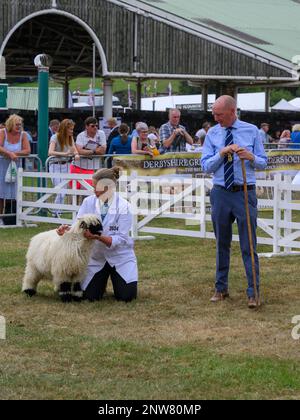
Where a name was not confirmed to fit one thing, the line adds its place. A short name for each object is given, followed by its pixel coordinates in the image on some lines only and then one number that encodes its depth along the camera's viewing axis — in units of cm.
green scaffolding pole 1712
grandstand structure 3588
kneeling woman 956
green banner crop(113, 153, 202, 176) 1630
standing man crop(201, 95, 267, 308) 906
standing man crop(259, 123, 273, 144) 3008
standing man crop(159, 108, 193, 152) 1880
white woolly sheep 931
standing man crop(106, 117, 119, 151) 2123
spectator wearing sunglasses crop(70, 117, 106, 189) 1702
